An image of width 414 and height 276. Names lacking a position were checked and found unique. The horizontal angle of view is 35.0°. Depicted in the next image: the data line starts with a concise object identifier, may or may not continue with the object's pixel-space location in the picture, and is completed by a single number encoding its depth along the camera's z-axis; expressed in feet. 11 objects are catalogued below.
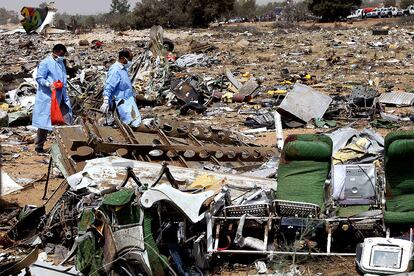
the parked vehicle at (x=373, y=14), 146.20
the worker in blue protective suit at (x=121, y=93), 31.22
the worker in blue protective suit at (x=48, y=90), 30.78
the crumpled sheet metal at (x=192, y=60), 68.59
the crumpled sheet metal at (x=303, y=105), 38.81
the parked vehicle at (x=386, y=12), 146.00
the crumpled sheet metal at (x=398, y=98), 43.37
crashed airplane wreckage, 16.53
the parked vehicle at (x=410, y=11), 144.80
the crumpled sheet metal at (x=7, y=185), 25.86
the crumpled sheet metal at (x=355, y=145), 25.31
